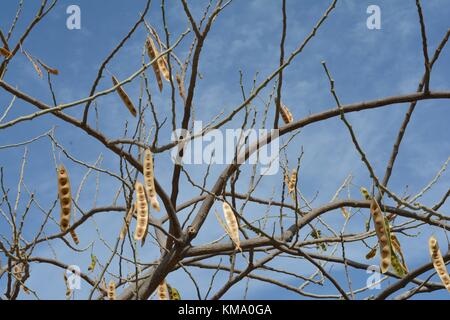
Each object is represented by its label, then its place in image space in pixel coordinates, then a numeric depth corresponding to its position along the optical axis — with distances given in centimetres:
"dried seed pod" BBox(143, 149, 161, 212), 326
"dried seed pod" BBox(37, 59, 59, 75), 398
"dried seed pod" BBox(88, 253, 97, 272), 489
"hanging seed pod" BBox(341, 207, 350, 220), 499
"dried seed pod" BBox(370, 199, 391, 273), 327
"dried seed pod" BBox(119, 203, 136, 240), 342
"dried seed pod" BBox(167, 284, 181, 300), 433
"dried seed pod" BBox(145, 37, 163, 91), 402
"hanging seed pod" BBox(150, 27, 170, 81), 401
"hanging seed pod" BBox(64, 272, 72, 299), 457
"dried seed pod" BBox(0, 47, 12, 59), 355
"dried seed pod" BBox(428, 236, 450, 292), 342
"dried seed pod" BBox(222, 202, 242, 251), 347
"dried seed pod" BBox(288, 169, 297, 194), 471
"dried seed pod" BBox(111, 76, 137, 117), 394
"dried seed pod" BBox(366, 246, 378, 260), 423
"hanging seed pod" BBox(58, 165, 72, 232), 338
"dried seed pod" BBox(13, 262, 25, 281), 528
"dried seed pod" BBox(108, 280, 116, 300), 372
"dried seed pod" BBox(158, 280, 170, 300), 379
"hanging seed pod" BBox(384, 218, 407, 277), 363
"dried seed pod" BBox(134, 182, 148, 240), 326
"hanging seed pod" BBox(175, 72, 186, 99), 425
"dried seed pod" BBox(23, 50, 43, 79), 402
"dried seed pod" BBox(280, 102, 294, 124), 448
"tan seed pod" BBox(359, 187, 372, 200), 441
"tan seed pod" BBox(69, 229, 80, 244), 452
